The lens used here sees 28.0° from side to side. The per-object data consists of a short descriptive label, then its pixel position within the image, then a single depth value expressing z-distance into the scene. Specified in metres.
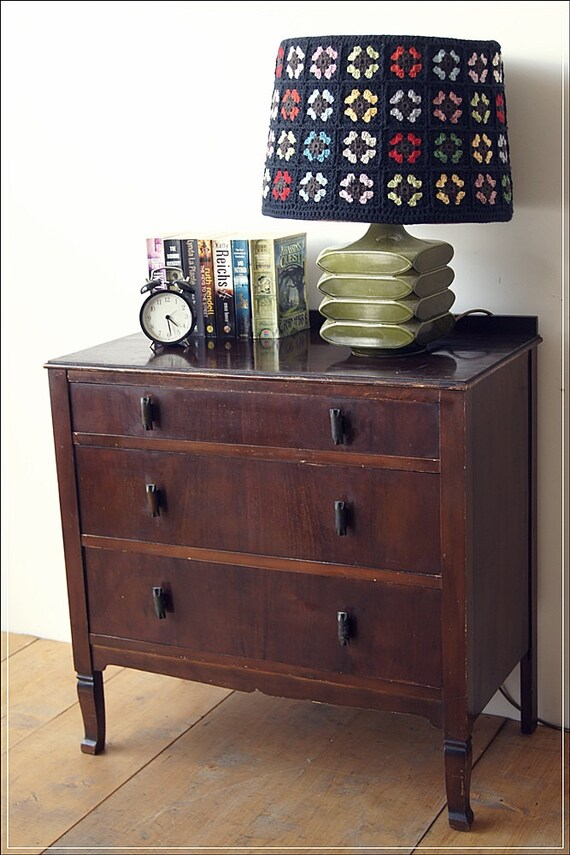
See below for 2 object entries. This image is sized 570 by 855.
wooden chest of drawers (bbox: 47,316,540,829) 1.76
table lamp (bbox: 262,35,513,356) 1.73
